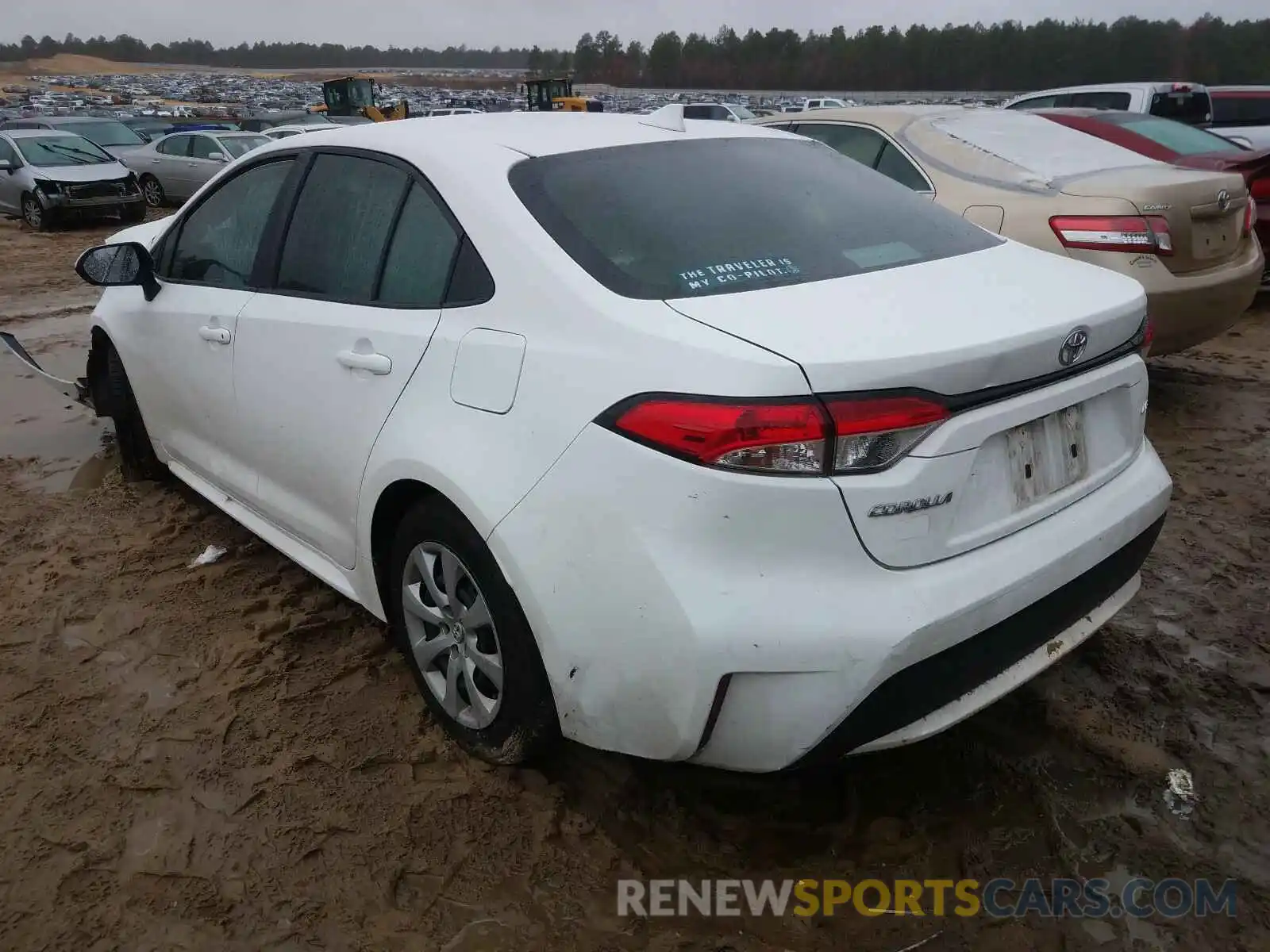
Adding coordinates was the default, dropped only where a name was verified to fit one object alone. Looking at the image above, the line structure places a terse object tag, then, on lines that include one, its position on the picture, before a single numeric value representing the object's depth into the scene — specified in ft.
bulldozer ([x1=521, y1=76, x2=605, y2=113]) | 107.76
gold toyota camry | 14.75
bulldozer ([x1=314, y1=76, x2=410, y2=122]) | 105.60
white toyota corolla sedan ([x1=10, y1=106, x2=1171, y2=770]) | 5.81
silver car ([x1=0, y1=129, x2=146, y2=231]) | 45.42
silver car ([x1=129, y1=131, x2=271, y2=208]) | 51.19
